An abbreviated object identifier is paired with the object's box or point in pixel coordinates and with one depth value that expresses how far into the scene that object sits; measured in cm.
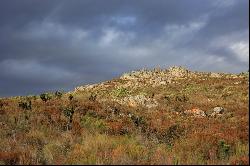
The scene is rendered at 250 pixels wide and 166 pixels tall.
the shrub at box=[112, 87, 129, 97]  4858
